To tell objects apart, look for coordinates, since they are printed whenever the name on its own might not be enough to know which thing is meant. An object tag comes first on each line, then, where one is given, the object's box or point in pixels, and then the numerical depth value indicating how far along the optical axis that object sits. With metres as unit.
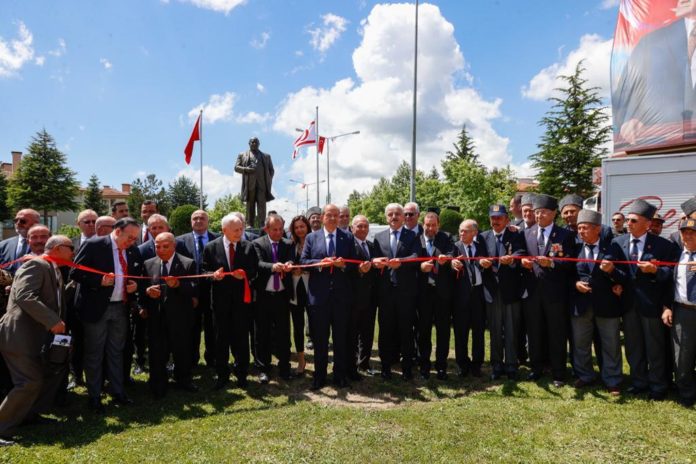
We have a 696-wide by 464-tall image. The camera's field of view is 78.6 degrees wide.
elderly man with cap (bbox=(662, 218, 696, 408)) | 4.84
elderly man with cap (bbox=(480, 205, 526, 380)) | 6.06
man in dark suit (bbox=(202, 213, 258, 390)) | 5.83
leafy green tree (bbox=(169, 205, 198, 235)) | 14.55
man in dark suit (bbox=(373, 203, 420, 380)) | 6.04
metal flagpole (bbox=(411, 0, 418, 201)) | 18.03
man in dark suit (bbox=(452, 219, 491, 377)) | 6.23
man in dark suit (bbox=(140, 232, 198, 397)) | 5.59
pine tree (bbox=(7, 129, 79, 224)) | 41.88
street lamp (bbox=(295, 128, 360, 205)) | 33.06
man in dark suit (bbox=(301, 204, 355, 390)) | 5.83
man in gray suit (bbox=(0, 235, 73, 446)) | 4.28
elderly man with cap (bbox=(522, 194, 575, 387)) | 5.79
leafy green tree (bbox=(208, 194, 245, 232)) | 63.88
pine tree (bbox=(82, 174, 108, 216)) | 56.69
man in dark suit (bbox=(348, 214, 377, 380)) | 6.18
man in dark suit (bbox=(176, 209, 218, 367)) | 6.61
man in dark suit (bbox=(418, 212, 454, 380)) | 6.18
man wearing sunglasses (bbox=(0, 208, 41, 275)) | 5.99
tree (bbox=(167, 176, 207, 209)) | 73.50
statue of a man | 10.37
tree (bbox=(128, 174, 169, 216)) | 67.22
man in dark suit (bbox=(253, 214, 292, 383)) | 6.15
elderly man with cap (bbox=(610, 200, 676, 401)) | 5.17
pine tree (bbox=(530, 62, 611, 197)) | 32.84
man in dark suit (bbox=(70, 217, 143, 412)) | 5.12
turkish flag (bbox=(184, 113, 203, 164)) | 20.59
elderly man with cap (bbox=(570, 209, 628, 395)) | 5.41
